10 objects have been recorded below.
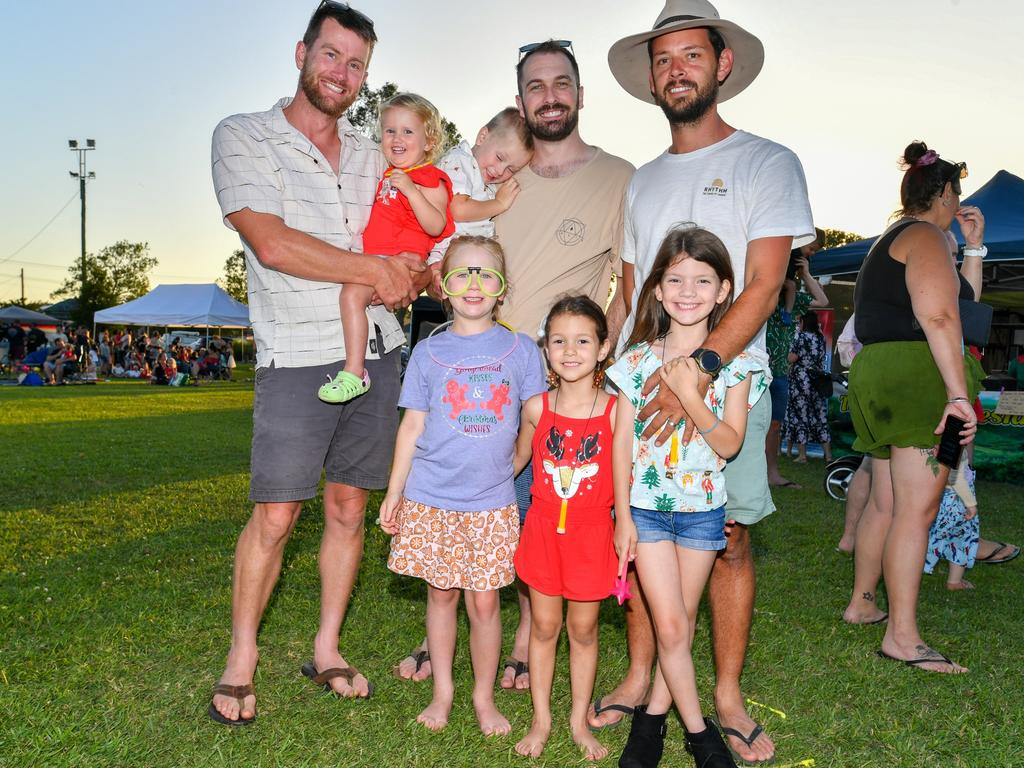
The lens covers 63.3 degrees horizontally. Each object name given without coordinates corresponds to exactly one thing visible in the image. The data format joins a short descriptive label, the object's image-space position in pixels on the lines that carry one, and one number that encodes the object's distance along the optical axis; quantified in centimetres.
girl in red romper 296
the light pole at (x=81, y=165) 5072
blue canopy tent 1090
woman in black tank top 383
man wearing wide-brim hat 291
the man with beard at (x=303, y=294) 319
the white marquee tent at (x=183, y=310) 3102
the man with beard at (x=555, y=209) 360
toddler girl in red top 332
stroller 831
